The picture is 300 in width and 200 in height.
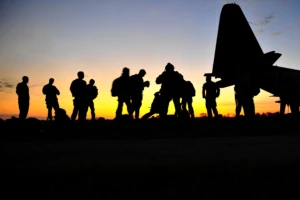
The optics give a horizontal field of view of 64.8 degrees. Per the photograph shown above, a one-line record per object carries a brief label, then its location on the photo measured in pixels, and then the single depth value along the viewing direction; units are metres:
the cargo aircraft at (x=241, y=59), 10.13
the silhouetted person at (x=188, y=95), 8.40
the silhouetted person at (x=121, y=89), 7.90
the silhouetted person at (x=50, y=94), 9.70
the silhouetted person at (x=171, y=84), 7.41
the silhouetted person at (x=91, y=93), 9.05
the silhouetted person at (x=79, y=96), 8.27
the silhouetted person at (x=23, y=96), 8.53
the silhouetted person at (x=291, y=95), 10.90
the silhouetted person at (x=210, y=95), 9.56
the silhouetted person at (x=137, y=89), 8.39
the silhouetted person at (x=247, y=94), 7.25
